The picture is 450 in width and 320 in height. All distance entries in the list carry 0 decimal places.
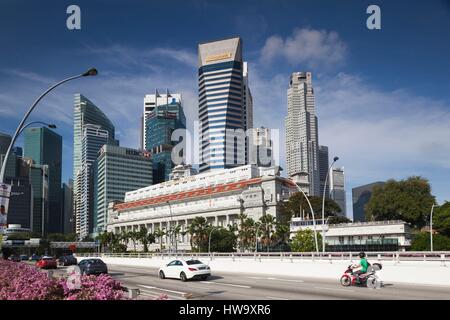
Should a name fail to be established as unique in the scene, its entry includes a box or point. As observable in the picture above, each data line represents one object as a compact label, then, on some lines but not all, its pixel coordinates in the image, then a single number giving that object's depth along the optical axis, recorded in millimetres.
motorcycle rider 22094
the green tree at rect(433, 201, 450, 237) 89288
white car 28719
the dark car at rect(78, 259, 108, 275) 33284
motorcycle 21766
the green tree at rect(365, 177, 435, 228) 98438
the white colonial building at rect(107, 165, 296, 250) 131125
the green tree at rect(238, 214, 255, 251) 101250
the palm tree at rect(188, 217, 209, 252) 103312
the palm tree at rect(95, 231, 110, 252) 153750
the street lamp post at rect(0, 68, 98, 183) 19969
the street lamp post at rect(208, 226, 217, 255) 95781
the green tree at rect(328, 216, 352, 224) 113288
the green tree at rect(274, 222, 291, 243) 98119
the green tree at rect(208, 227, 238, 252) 103188
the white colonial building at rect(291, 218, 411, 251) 75400
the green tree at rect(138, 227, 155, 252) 130388
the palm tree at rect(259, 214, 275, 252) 98625
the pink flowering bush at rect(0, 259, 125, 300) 10148
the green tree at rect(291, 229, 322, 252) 83438
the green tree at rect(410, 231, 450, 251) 71125
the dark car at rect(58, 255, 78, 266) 54528
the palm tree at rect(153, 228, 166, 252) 128625
